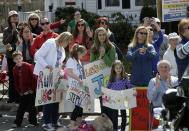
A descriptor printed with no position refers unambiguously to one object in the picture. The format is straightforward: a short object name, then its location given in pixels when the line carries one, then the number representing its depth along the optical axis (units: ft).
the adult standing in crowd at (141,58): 54.95
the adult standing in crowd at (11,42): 68.74
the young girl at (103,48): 58.90
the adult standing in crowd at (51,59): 56.85
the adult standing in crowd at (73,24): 72.54
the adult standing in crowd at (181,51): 47.32
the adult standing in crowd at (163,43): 64.34
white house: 138.62
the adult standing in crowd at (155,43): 59.56
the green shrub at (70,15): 125.29
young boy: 59.72
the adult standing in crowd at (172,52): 57.26
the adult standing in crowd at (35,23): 69.39
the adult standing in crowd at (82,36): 65.16
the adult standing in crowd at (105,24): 64.90
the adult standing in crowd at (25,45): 64.95
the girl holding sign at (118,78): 54.29
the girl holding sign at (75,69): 57.26
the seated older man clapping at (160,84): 48.01
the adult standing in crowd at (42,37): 63.51
